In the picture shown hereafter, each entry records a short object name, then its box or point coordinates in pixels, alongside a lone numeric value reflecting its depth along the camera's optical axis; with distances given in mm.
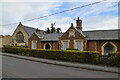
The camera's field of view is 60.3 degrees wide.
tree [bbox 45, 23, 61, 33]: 72412
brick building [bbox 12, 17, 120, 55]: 18344
